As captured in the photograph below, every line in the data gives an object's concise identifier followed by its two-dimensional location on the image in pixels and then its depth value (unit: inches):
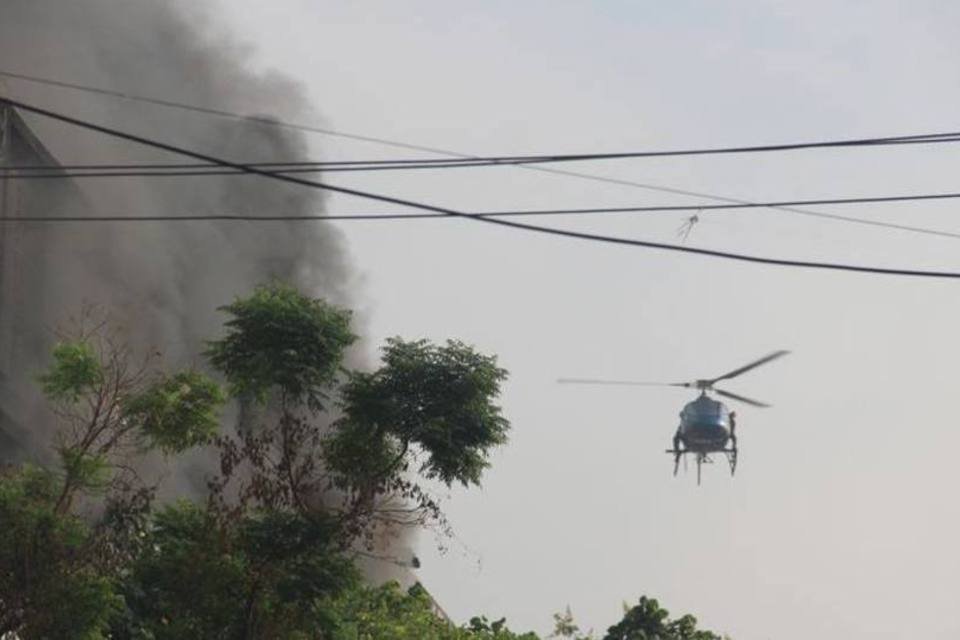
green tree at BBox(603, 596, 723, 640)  2603.3
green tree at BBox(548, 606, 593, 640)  2377.0
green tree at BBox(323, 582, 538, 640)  1604.3
